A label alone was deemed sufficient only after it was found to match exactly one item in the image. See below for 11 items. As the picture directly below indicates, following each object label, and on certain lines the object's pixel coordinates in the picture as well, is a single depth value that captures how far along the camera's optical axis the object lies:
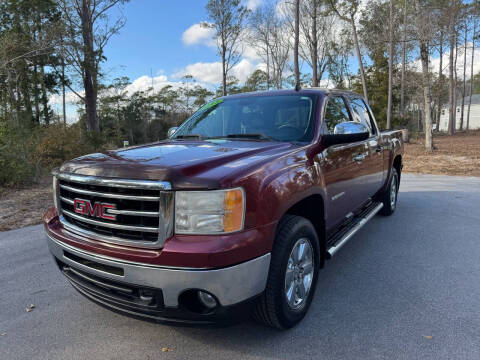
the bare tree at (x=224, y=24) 27.55
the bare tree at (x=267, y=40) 35.00
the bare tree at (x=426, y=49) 13.82
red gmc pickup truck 1.93
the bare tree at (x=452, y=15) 15.17
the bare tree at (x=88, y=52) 17.42
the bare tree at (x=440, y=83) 33.80
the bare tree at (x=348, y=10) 22.24
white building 56.09
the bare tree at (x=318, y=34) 21.25
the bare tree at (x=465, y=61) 27.28
